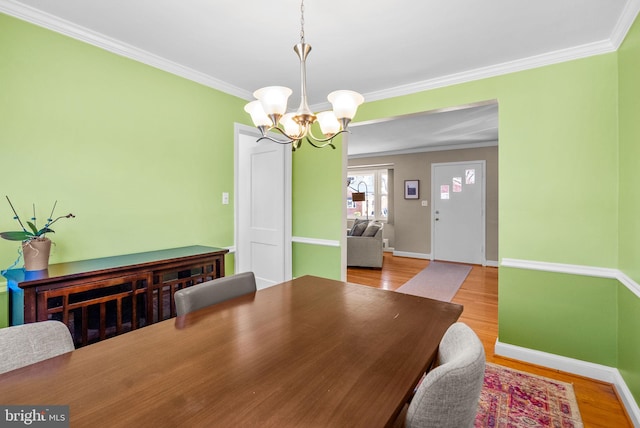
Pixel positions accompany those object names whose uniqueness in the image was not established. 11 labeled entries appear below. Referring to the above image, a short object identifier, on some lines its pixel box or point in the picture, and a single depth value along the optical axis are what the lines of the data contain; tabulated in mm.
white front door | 5699
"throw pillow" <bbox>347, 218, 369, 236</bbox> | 5883
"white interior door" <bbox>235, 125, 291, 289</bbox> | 3455
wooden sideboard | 1543
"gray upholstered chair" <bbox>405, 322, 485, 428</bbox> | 719
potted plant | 1631
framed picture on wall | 6406
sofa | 5453
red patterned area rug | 1701
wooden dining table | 703
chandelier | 1436
